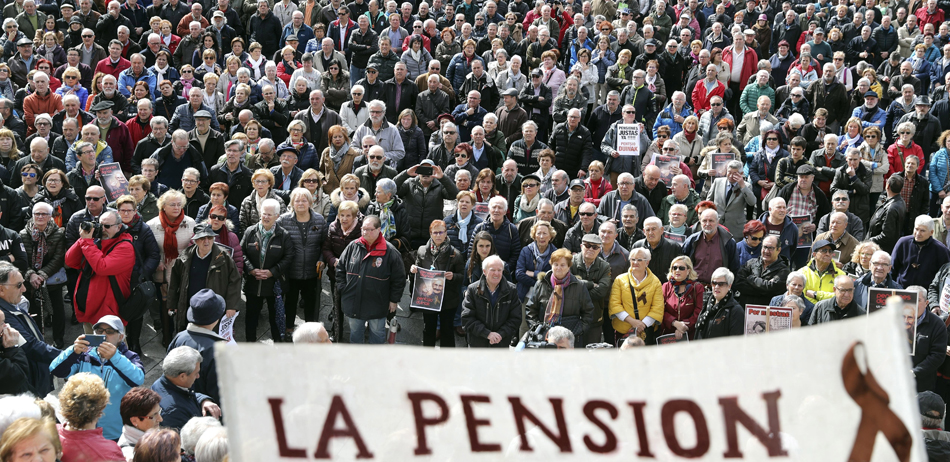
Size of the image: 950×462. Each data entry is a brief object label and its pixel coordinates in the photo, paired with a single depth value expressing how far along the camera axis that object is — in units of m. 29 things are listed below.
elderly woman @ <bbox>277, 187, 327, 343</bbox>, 10.16
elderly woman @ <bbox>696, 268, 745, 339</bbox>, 9.08
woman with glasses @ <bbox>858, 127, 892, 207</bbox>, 12.62
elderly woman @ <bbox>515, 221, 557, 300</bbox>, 10.01
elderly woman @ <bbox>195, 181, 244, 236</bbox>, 10.23
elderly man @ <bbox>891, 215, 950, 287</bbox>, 10.36
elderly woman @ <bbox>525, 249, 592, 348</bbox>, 9.22
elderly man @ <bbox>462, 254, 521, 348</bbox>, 9.35
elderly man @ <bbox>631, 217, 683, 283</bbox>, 10.03
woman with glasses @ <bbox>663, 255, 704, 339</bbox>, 9.45
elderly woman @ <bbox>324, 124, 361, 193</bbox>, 12.10
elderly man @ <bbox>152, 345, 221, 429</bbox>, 6.42
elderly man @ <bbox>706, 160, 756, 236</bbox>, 11.47
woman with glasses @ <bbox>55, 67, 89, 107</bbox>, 13.98
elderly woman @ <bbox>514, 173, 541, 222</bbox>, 11.25
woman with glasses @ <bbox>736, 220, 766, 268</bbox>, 10.24
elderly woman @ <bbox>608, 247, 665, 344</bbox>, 9.41
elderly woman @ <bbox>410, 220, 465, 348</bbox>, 10.02
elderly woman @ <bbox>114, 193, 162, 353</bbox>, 9.73
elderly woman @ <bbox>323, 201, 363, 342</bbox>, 10.16
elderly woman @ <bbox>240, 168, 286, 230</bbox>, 10.62
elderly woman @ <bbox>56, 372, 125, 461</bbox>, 5.48
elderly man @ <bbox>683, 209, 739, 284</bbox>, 10.12
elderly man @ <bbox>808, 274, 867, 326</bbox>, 8.96
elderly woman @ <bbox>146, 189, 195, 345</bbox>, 9.98
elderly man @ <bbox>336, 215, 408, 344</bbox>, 9.67
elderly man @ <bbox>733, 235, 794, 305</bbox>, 9.82
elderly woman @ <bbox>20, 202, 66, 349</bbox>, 9.86
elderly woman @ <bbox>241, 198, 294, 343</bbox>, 10.02
